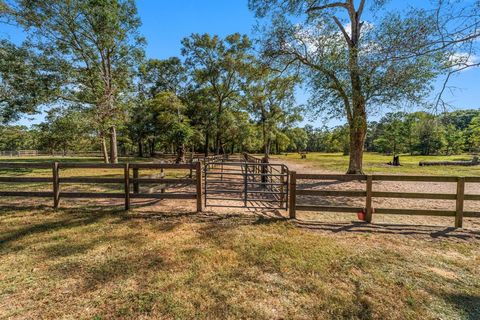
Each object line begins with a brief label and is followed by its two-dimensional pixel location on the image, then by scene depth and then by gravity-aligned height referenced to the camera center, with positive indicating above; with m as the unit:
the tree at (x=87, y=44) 12.00 +6.48
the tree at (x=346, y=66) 5.79 +3.22
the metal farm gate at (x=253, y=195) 6.19 -1.75
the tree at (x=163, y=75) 32.25 +11.05
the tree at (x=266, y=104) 23.24 +5.01
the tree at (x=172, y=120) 17.60 +2.46
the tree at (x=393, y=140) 45.03 +1.69
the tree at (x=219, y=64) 24.62 +9.75
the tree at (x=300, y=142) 50.42 +2.00
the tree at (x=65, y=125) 11.83 +1.25
